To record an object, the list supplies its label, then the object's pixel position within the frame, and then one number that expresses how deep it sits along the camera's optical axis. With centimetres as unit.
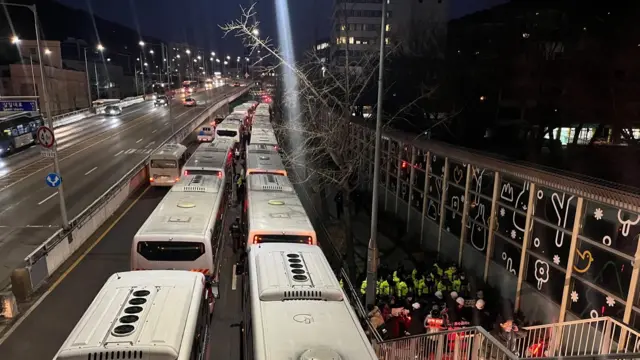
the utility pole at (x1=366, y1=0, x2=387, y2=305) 1009
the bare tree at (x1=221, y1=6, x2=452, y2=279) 1195
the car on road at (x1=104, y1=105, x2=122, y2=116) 5550
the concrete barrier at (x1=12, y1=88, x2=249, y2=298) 1216
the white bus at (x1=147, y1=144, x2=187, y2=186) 2400
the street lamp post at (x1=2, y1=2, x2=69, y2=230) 1435
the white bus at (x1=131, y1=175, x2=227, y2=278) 1052
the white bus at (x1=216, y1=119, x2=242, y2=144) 3447
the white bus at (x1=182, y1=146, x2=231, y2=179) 1902
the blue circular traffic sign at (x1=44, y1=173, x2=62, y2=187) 1482
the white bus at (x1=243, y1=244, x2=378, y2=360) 602
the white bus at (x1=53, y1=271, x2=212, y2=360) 576
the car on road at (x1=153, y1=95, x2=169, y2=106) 7131
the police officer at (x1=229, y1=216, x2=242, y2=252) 1545
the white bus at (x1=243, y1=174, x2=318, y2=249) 1138
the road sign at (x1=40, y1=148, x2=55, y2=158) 1440
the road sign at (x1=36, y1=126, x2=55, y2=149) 1397
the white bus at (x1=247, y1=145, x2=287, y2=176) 1895
